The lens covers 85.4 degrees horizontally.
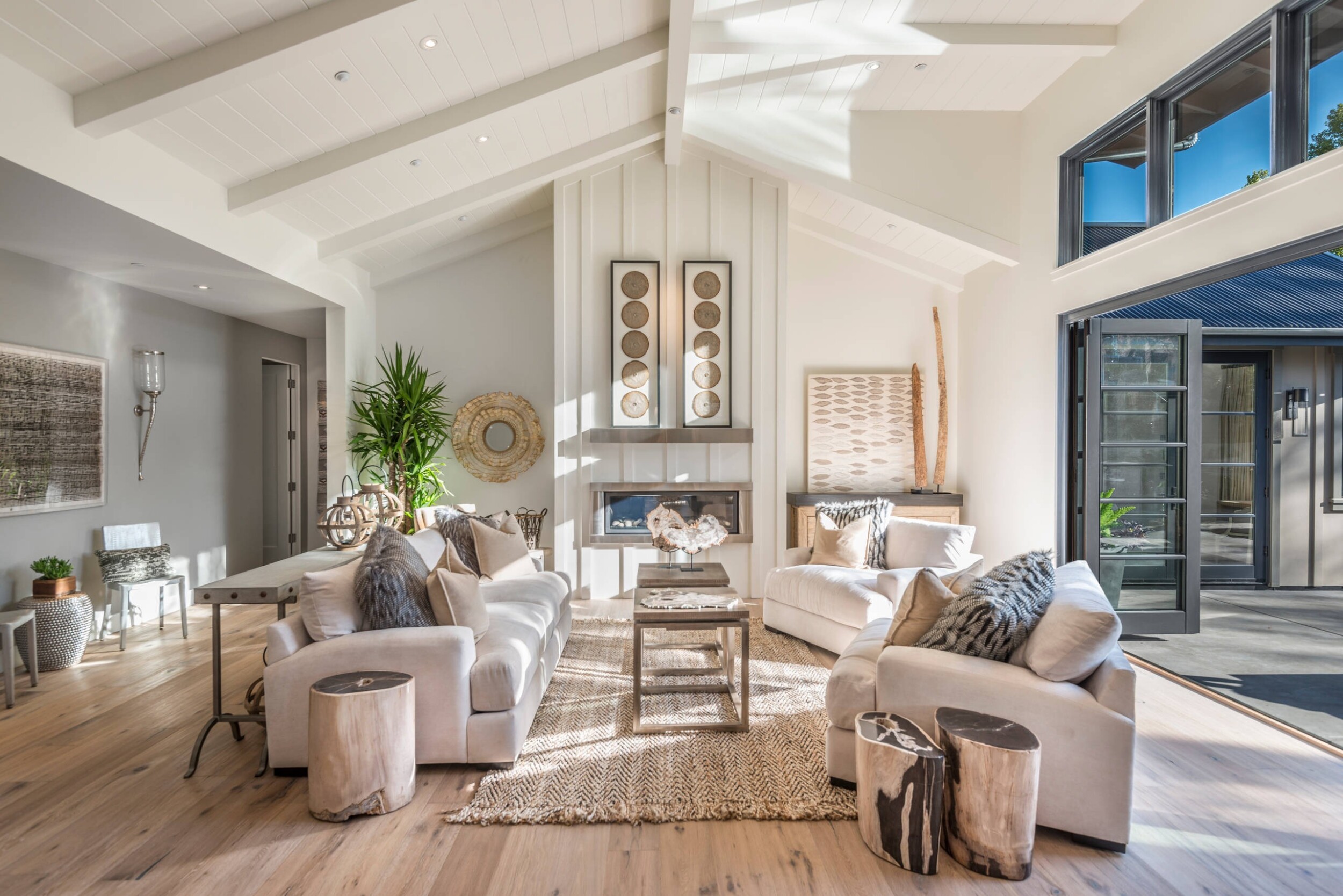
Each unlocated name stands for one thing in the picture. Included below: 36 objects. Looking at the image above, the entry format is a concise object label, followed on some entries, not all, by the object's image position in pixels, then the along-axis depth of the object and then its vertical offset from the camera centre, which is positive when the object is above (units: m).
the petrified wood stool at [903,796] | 2.09 -1.04
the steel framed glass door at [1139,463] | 4.53 -0.13
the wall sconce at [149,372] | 5.06 +0.48
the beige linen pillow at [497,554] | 4.38 -0.69
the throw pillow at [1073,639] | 2.31 -0.64
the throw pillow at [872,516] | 4.75 -0.50
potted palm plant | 5.74 +0.06
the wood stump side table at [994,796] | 2.05 -1.02
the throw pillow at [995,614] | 2.53 -0.61
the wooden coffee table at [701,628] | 3.15 -0.86
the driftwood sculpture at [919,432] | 6.23 +0.08
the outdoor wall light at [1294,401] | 6.18 +0.34
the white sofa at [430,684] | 2.71 -0.92
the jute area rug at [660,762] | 2.47 -1.25
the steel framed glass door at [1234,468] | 6.20 -0.23
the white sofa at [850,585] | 4.08 -0.85
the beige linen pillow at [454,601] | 2.96 -0.66
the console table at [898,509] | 5.84 -0.55
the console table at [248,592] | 2.79 -0.59
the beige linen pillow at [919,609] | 2.72 -0.63
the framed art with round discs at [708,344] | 5.82 +0.78
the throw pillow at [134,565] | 4.65 -0.82
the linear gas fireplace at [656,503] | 5.80 -0.51
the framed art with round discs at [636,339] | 5.79 +0.81
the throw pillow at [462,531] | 4.43 -0.56
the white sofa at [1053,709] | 2.21 -0.87
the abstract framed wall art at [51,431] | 4.16 +0.06
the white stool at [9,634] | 3.46 -0.93
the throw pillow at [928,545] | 4.48 -0.65
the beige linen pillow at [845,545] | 4.65 -0.67
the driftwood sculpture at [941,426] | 6.16 +0.13
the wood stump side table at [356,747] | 2.36 -1.01
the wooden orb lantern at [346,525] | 3.71 -0.43
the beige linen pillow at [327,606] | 2.78 -0.64
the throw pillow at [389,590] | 2.86 -0.60
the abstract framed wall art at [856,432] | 6.34 +0.08
